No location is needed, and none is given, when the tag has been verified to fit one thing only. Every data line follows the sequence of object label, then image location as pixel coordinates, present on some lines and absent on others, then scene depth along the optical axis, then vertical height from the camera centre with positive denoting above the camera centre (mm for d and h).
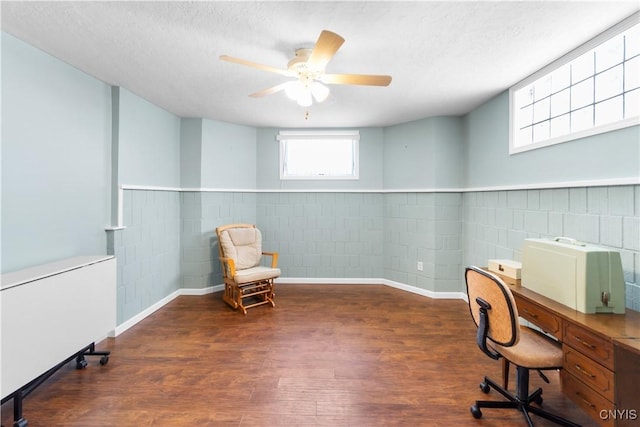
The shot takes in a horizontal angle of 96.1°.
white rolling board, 1573 -668
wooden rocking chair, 3373 -716
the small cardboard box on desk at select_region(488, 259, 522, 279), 2121 -421
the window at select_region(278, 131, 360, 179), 4449 +824
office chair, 1514 -769
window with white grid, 1788 +907
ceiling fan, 1740 +931
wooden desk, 1229 -669
